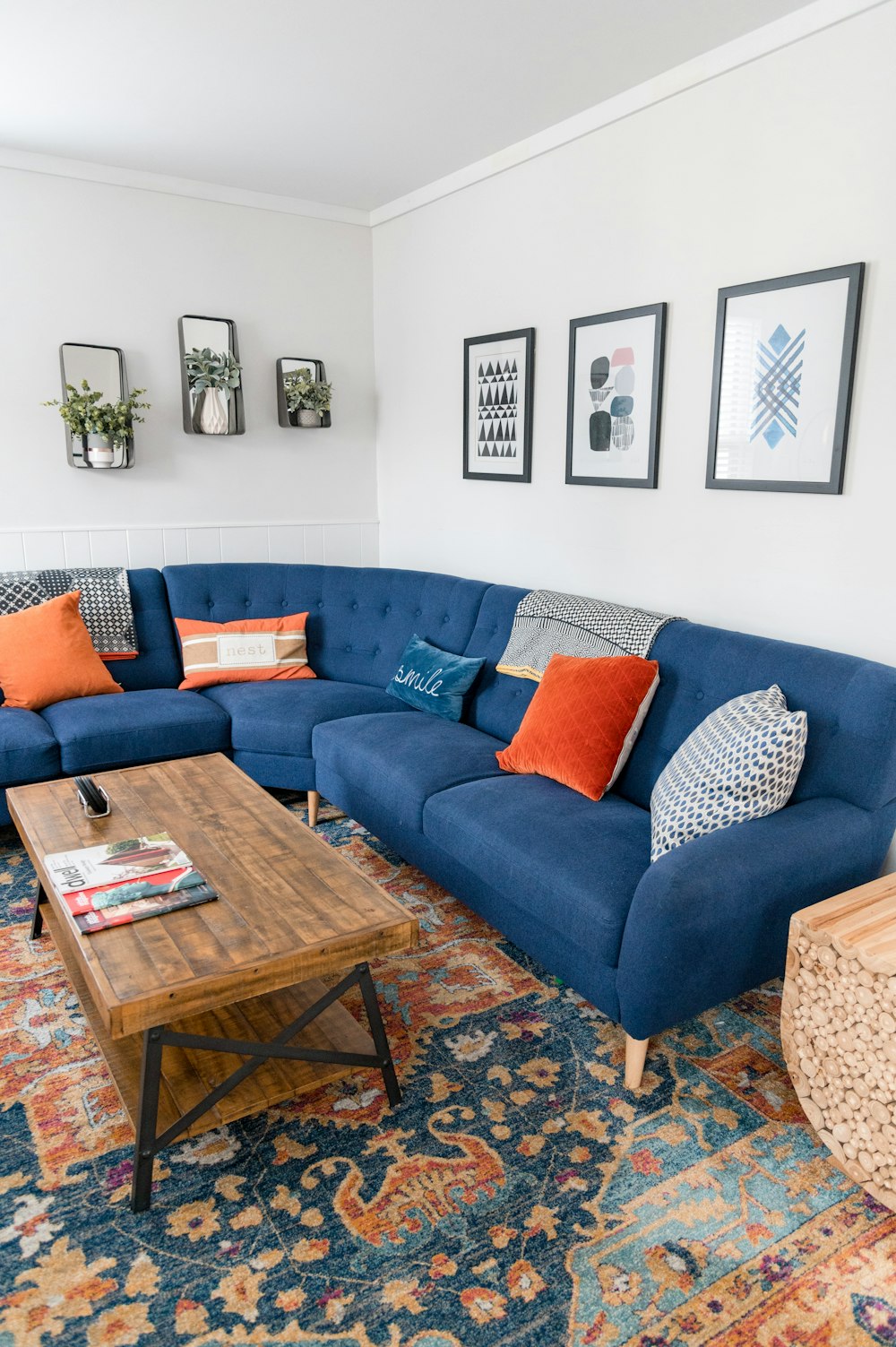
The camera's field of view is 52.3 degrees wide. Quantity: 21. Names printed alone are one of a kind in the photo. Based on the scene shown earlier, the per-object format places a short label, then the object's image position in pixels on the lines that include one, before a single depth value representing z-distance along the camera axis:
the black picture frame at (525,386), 3.52
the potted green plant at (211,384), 3.96
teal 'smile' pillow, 3.32
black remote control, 2.40
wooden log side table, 1.68
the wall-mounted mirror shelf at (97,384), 3.72
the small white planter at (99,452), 3.71
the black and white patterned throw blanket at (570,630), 2.79
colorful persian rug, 1.48
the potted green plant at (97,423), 3.65
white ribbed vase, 3.99
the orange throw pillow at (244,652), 3.77
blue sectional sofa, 1.96
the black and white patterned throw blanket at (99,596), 3.55
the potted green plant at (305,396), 4.13
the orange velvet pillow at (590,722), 2.57
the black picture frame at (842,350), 2.36
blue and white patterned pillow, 2.09
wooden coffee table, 1.67
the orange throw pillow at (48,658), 3.33
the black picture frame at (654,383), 2.94
